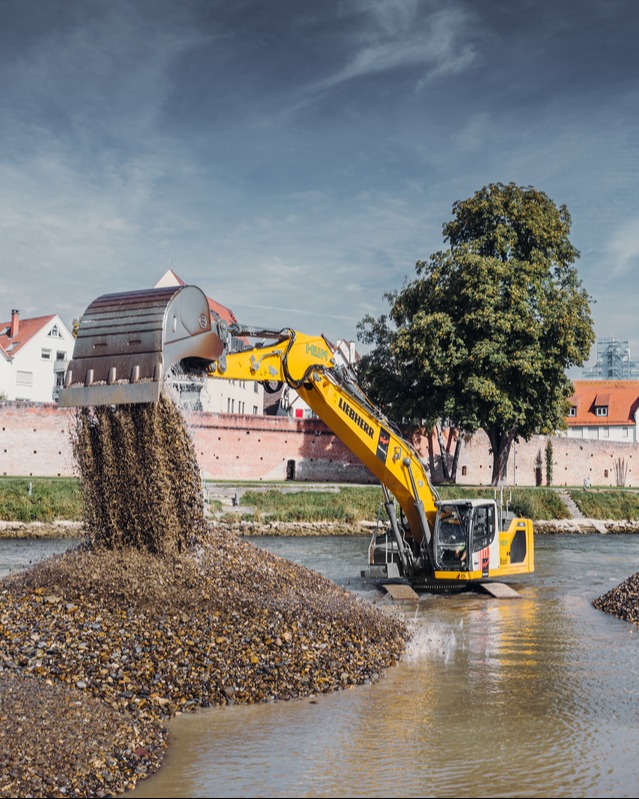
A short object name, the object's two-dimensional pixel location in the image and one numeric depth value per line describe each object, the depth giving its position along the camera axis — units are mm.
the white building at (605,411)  80875
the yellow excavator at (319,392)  11984
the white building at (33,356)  63375
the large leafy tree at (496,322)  40906
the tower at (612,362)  130625
